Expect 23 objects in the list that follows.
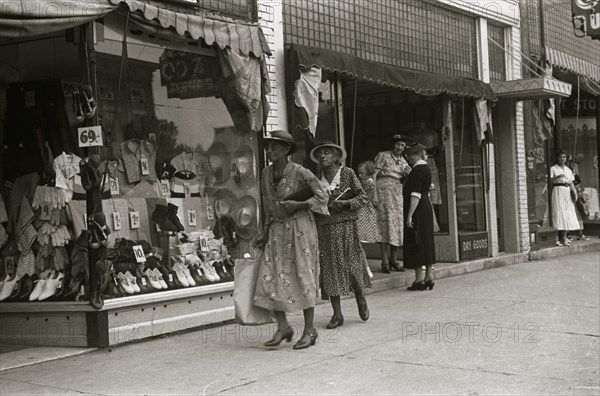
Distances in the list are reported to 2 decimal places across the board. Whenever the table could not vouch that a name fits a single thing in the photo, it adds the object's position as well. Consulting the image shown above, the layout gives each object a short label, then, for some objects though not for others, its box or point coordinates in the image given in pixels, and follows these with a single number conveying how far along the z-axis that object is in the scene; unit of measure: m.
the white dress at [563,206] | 15.85
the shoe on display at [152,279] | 7.87
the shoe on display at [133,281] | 7.63
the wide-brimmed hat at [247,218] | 9.06
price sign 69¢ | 7.04
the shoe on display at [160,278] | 7.95
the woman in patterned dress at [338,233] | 7.71
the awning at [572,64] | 15.57
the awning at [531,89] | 13.00
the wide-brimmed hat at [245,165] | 9.10
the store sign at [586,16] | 14.58
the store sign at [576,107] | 18.58
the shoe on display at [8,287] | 7.64
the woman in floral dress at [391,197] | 11.52
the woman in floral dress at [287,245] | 6.83
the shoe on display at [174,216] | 8.51
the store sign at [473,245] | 12.96
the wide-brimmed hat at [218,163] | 8.95
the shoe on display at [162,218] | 8.35
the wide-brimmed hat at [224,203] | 8.96
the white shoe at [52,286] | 7.43
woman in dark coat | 10.25
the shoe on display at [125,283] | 7.51
